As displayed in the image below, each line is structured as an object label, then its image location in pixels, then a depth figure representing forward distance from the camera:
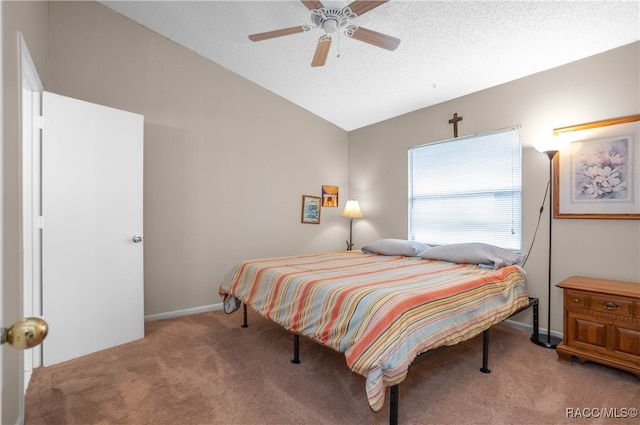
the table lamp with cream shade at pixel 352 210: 4.81
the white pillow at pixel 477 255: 2.87
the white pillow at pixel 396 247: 3.53
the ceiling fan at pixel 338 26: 2.16
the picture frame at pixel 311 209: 4.72
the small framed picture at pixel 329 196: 4.96
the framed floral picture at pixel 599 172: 2.62
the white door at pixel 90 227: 2.49
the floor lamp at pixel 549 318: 2.81
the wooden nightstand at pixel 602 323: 2.20
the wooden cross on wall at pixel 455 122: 3.80
